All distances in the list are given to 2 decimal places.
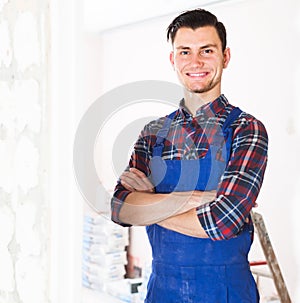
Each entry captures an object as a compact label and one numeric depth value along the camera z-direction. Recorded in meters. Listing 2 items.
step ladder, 1.73
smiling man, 1.20
